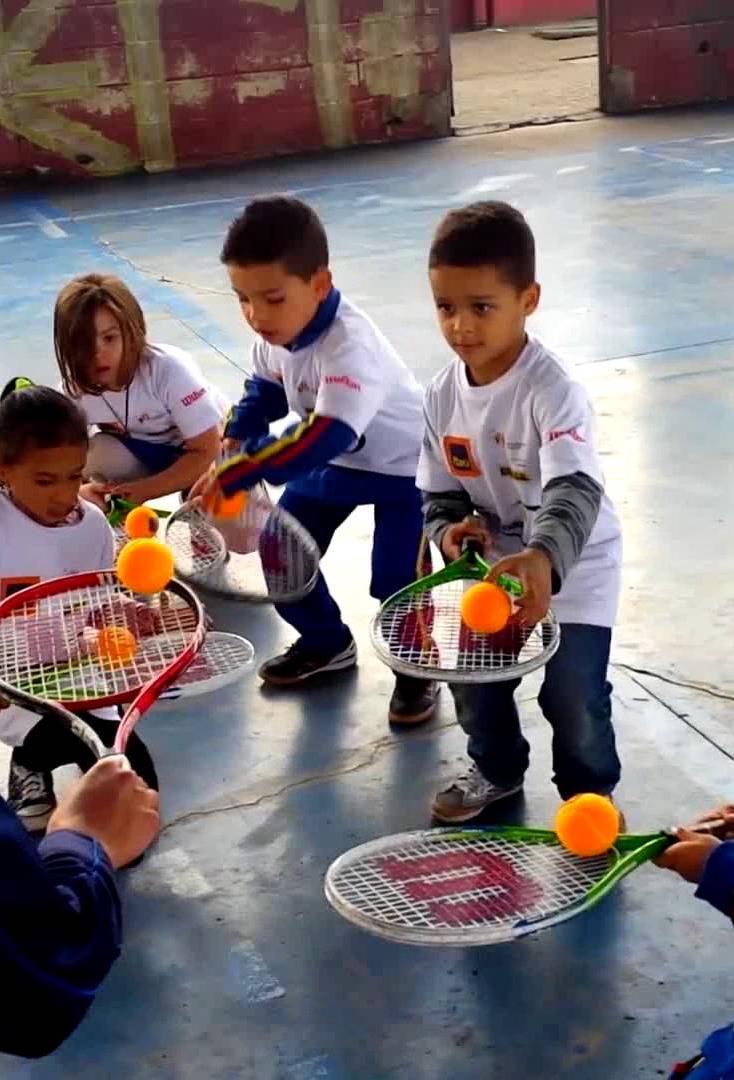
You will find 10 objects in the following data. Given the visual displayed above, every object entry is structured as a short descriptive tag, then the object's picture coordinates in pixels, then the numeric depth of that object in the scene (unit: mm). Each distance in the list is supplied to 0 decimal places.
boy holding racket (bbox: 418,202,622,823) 2514
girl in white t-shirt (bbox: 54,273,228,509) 3816
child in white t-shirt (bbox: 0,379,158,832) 2977
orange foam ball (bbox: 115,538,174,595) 2598
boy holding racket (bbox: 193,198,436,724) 3176
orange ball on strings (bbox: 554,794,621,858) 2084
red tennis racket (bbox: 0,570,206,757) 2475
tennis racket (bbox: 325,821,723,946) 1971
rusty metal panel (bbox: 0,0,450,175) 11008
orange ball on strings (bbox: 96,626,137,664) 2600
